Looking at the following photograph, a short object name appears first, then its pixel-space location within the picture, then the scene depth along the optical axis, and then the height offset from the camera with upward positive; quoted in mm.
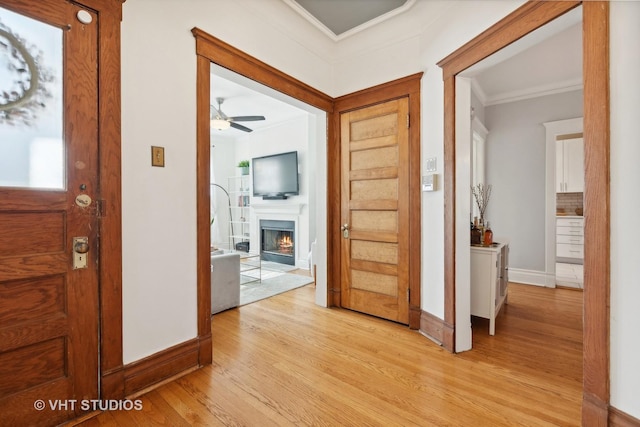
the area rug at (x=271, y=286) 3668 -1055
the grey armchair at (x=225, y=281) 3080 -754
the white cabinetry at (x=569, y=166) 5573 +911
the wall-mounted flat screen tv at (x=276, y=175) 5672 +760
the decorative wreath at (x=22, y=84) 1352 +627
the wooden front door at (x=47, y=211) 1352 +6
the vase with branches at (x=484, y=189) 4401 +360
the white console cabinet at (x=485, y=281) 2523 -614
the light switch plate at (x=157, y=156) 1794 +351
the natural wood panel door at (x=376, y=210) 2752 +24
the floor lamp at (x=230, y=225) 7105 -346
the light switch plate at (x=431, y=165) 2449 +408
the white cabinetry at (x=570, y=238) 5586 -512
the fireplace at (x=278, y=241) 5914 -616
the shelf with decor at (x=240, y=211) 6965 +31
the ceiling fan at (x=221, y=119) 4113 +1362
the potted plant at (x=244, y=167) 6750 +1078
